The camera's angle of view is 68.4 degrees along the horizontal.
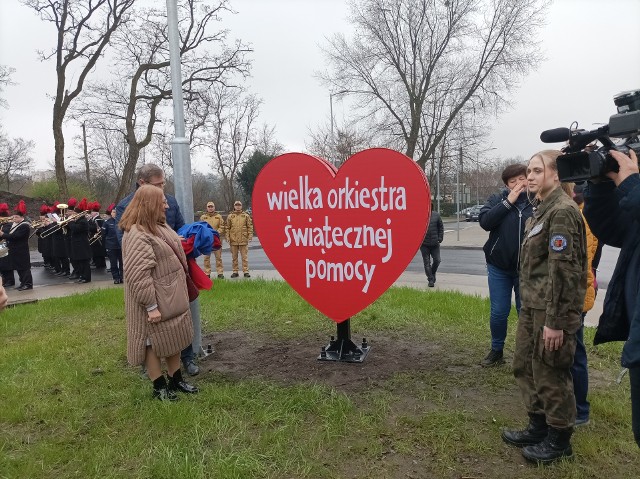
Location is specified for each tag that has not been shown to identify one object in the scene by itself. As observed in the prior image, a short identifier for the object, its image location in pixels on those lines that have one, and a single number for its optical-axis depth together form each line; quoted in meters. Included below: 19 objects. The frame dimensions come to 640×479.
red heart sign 3.79
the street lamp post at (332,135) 31.59
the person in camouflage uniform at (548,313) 2.50
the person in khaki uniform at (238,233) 10.73
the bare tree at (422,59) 24.09
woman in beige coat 3.22
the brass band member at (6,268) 10.45
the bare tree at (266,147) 36.69
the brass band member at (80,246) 10.69
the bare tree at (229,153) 33.84
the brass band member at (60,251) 12.01
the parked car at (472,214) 42.72
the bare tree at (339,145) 28.11
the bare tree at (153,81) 20.36
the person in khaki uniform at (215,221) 10.62
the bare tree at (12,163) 37.93
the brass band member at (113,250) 10.39
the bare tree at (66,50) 18.88
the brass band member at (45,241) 12.72
